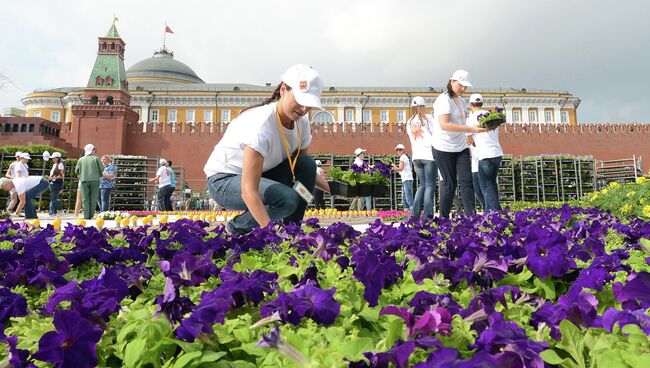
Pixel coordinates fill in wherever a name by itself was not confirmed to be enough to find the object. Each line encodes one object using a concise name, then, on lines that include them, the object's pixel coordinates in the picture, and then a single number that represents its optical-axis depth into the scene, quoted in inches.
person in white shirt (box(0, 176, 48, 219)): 384.2
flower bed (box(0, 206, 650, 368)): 28.7
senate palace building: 2005.4
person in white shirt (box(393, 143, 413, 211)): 386.3
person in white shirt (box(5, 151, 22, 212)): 412.5
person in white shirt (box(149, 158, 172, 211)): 473.6
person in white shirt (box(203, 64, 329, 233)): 113.3
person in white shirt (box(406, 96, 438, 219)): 236.1
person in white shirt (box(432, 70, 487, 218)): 198.5
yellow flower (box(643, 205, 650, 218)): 185.3
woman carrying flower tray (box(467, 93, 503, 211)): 215.8
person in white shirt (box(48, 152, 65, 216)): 471.5
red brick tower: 1182.9
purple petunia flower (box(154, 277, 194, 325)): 35.3
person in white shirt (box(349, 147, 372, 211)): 340.4
